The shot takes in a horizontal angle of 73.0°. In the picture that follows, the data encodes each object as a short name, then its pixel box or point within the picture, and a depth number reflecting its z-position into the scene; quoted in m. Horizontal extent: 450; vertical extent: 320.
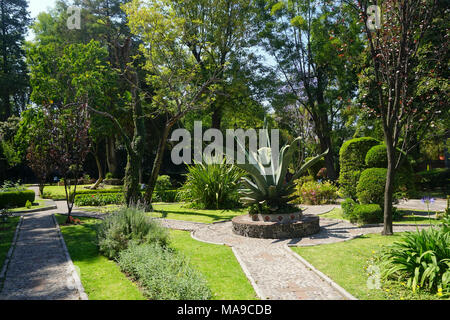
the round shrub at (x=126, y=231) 6.54
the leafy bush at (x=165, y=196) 17.47
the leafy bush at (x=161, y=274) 4.16
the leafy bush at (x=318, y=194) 14.44
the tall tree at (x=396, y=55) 6.73
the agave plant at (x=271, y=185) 8.57
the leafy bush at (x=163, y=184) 18.93
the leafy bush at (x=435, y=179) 19.58
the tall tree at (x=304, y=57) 19.72
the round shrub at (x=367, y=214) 9.09
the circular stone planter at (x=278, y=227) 7.83
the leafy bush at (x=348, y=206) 10.10
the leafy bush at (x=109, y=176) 27.38
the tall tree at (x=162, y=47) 13.79
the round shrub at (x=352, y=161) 11.27
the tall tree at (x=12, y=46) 30.61
